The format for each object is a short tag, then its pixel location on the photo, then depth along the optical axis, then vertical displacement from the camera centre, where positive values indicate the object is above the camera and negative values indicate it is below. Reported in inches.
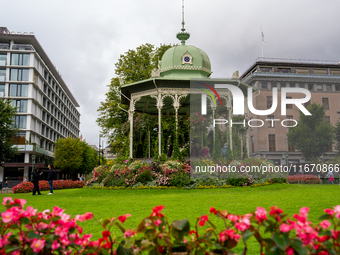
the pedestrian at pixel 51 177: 689.9 -30.7
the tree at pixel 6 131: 902.1 +101.3
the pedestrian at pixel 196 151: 779.7 +34.5
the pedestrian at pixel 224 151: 760.3 +33.6
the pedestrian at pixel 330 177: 857.5 -37.7
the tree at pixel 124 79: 1234.5 +361.5
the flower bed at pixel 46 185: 845.2 -73.1
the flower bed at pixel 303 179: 805.5 -43.1
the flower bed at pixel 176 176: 658.2 -28.4
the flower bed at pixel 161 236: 78.2 -20.3
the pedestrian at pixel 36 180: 661.3 -36.1
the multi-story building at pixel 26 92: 2177.7 +560.2
